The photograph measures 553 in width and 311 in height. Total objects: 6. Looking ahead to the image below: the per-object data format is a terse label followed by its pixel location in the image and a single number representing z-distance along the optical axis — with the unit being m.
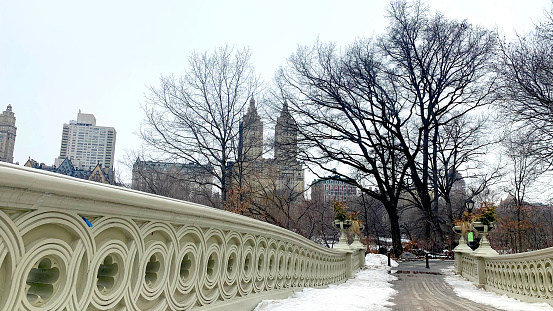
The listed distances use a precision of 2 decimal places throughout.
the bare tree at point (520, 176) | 15.19
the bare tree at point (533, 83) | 13.19
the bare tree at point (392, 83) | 24.11
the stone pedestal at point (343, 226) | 14.41
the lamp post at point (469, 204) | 18.62
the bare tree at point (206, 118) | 22.64
